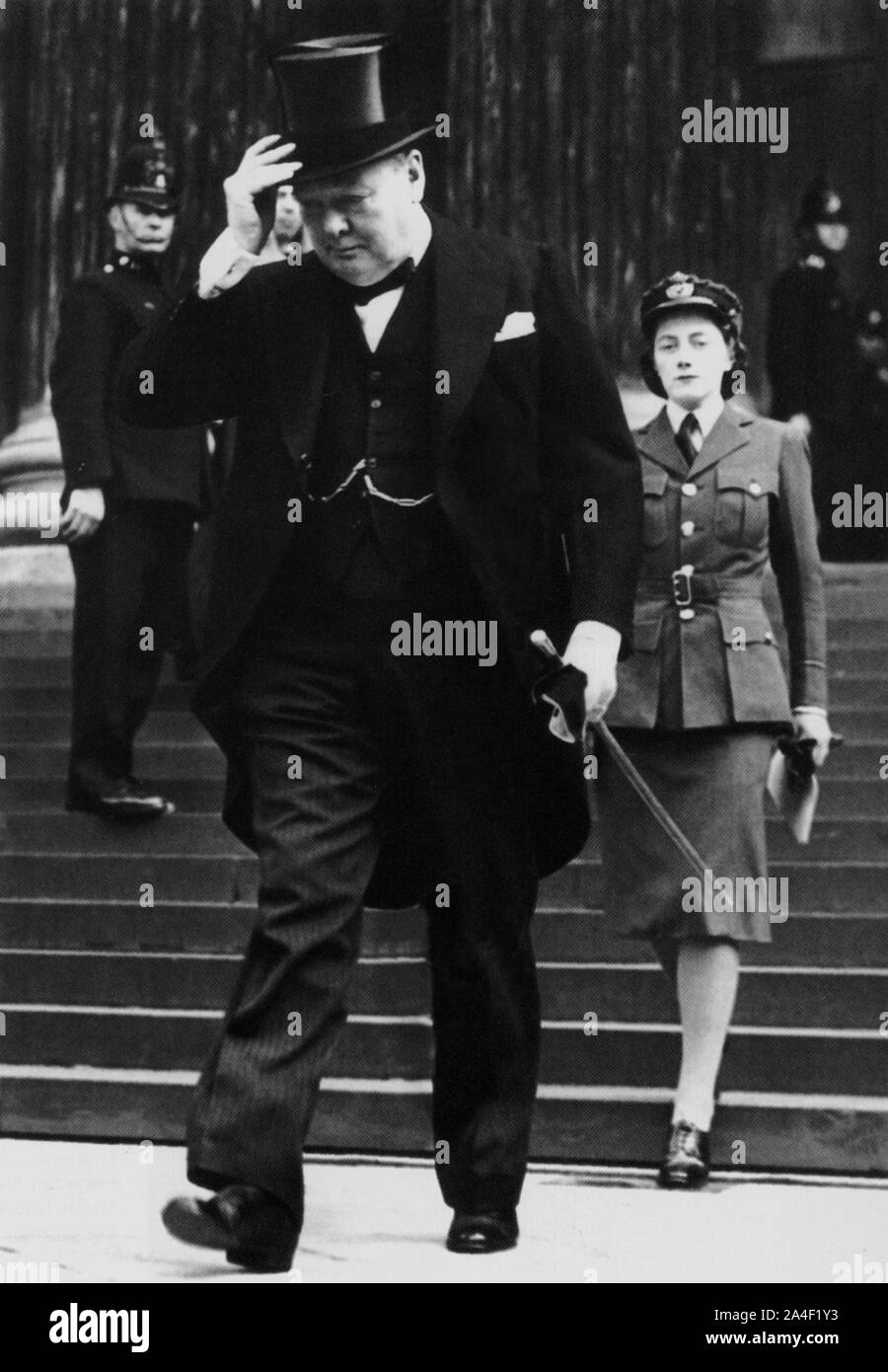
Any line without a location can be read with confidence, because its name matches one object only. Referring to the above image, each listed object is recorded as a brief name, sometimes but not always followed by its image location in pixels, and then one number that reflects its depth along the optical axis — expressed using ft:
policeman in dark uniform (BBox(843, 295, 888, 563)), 42.16
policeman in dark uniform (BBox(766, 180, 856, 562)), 40.78
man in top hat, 15.01
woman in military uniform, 18.92
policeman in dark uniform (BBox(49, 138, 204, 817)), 26.02
